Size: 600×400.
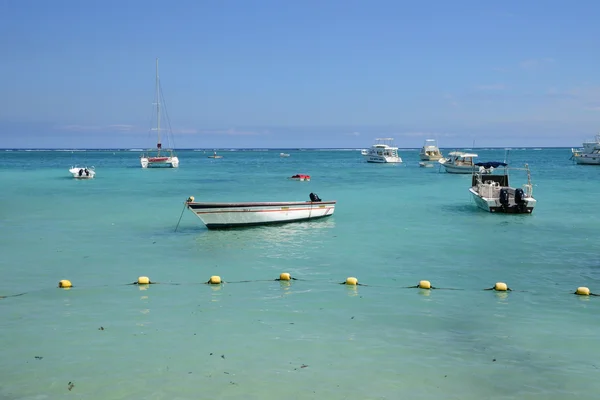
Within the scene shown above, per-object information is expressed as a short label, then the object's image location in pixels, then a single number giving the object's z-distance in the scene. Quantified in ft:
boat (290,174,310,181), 202.67
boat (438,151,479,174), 229.86
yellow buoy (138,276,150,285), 47.57
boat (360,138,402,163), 363.35
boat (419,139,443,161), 347.56
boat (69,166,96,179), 197.57
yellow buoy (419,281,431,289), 46.26
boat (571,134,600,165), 298.76
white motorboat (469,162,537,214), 93.04
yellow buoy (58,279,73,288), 46.93
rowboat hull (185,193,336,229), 76.38
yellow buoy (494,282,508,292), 45.57
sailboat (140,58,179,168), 284.61
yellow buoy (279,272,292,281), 48.73
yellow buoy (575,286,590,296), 44.27
